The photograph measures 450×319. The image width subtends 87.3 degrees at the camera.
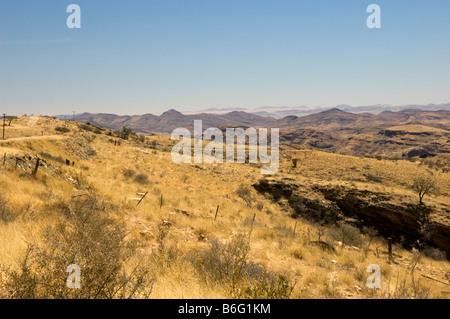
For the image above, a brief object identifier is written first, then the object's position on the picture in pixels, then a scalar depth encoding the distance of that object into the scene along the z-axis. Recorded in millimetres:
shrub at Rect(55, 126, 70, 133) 35875
